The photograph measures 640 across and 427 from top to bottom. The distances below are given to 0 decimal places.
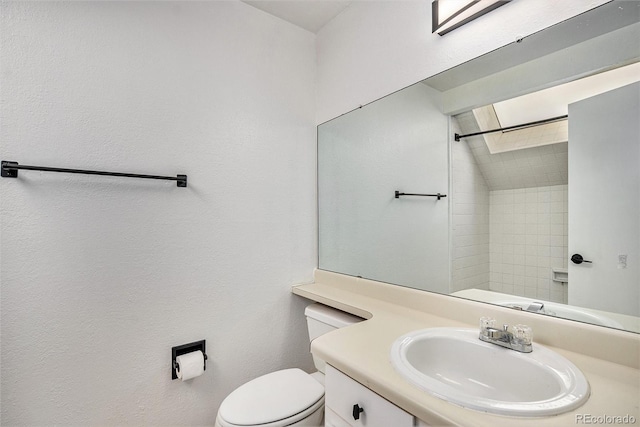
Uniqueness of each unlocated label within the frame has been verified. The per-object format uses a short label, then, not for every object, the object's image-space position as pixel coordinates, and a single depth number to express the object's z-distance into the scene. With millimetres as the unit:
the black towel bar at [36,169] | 1065
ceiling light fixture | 1081
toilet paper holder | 1387
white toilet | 1114
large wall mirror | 841
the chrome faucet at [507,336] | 858
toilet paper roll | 1331
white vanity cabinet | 728
